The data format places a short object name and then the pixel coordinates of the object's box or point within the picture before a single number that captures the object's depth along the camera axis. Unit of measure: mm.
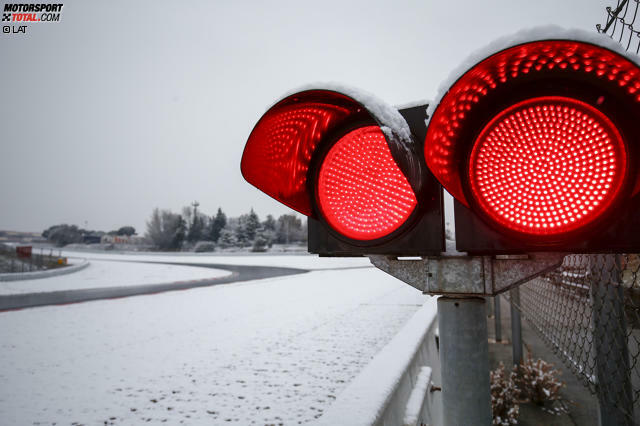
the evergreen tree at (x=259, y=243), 55062
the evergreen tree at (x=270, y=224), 80625
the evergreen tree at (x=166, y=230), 64438
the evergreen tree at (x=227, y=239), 64188
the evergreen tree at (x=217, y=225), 69688
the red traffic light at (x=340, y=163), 823
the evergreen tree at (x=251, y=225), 65438
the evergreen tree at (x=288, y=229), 76925
